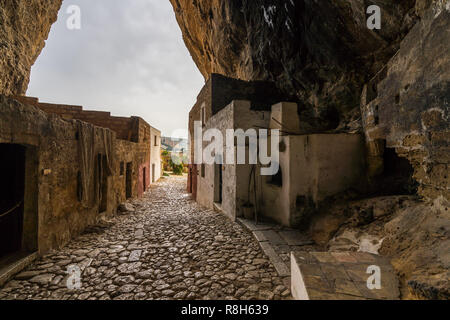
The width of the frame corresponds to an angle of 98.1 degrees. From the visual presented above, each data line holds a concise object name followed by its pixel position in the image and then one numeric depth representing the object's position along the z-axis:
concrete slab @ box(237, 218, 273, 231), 5.18
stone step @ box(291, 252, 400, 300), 2.07
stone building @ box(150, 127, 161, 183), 18.64
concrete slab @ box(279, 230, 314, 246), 4.37
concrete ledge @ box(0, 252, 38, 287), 3.04
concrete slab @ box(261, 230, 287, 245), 4.41
